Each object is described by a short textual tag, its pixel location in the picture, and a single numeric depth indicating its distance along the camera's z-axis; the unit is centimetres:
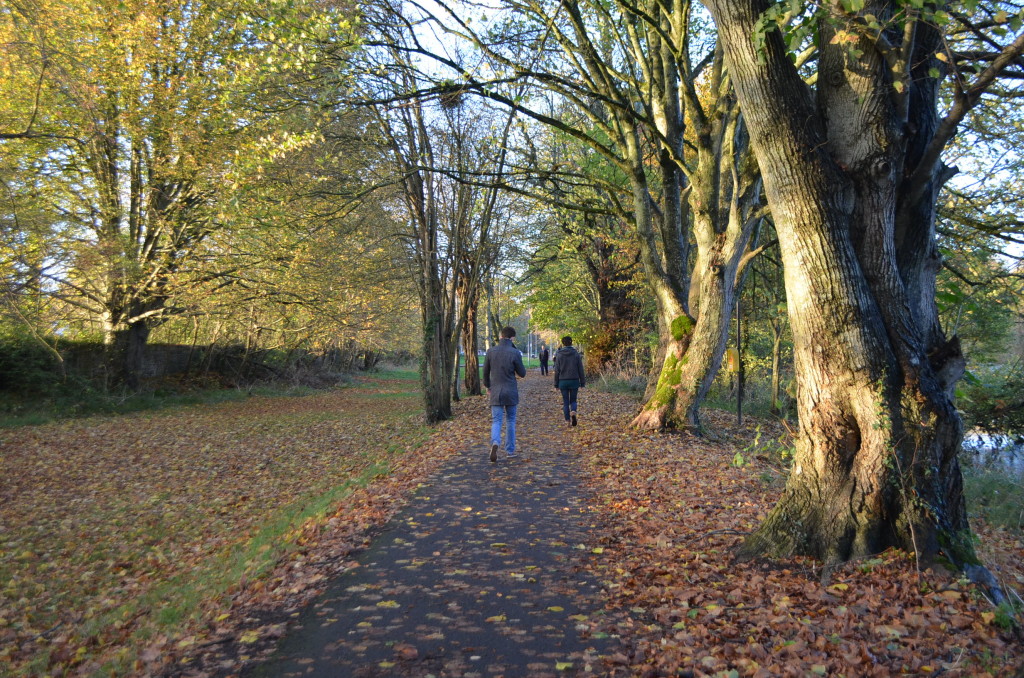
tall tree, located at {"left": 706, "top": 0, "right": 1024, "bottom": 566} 461
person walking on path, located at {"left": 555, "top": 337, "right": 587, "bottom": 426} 1386
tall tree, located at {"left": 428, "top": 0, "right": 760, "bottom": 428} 1080
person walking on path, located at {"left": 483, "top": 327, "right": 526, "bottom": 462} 1026
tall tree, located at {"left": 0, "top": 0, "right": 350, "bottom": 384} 980
